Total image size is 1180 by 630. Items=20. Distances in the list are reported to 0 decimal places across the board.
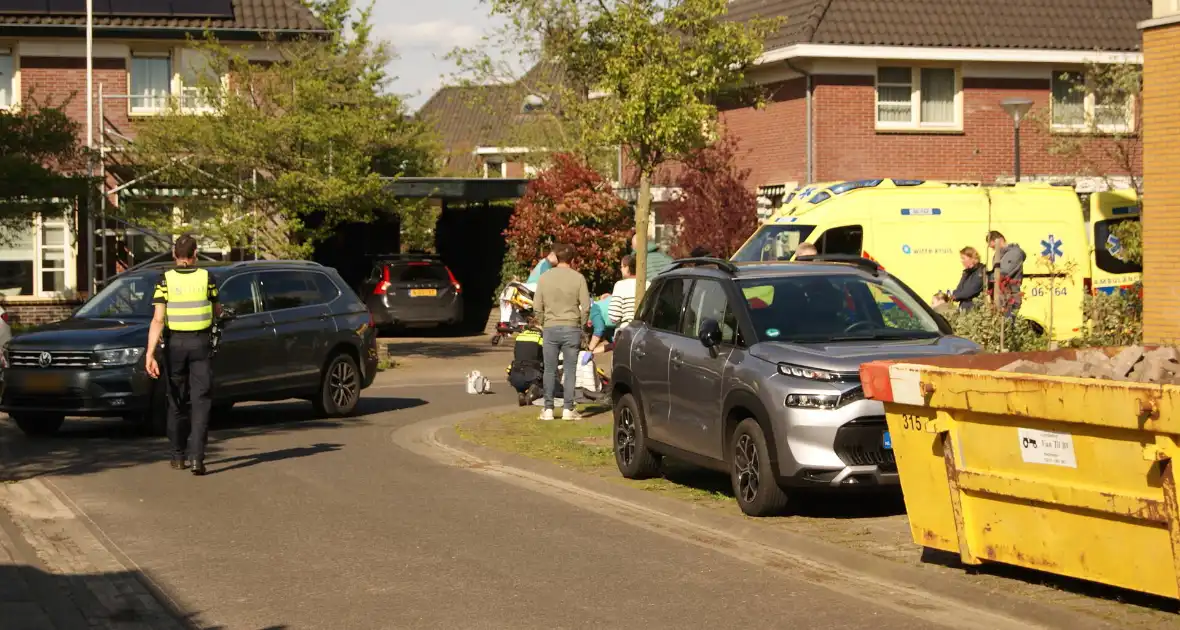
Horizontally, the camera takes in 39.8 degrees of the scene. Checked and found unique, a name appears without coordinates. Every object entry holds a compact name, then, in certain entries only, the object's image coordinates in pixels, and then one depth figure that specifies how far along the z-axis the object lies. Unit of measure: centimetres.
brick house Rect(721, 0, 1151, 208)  3238
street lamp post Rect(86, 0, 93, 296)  3186
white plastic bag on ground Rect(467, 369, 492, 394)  2059
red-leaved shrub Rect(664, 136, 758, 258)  3200
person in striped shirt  1764
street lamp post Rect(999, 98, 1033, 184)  2778
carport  3244
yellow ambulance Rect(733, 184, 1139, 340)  2123
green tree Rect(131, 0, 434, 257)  2644
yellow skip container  700
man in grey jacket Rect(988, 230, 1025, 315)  1738
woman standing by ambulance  1938
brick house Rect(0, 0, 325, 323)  3312
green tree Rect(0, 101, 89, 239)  2258
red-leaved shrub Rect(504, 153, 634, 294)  3138
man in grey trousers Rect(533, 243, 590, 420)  1633
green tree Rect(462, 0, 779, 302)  2173
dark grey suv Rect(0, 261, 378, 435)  1582
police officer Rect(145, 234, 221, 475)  1324
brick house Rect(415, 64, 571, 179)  3500
